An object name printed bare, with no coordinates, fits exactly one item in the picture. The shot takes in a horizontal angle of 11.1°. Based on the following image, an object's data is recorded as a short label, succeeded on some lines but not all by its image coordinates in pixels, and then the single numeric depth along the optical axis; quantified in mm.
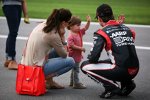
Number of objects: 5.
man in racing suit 10300
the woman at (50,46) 10571
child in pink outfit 11159
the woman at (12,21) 13124
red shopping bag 10470
